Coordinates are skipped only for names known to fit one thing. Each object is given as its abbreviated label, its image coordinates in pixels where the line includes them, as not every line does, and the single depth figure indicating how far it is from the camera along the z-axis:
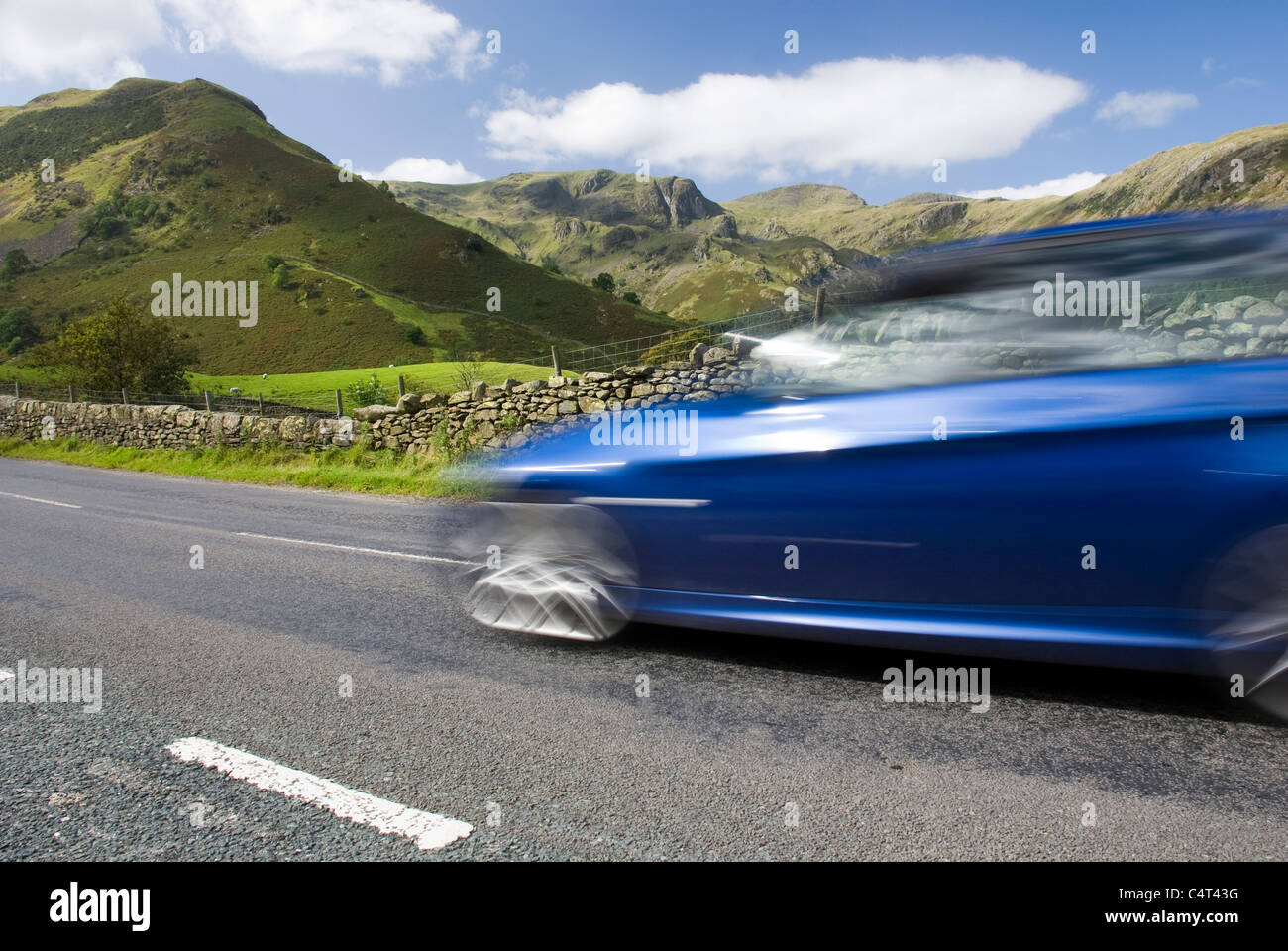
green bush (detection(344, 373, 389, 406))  19.64
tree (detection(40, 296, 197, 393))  28.50
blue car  2.65
